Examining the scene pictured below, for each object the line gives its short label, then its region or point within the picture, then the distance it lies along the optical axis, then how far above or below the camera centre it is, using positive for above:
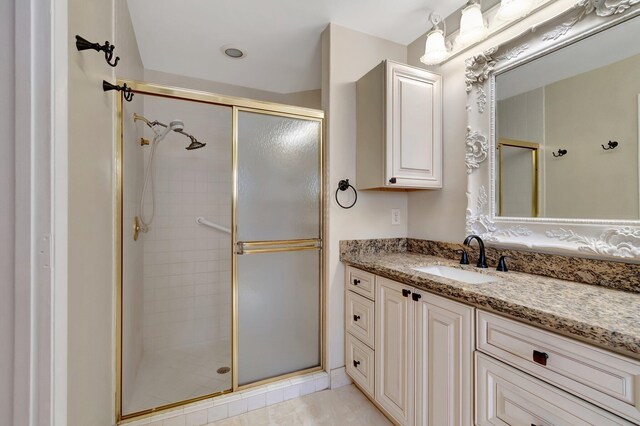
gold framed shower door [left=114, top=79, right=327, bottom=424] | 1.46 -0.02
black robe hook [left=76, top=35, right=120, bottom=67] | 0.82 +0.52
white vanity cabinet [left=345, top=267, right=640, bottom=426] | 0.74 -0.54
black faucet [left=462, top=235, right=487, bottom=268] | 1.52 -0.23
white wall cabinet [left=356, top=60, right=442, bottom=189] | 1.69 +0.55
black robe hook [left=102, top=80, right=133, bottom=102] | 1.17 +0.58
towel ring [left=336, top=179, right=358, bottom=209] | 1.92 +0.19
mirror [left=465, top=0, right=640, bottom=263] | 1.09 +0.36
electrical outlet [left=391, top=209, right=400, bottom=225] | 2.11 -0.02
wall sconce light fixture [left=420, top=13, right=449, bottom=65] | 1.71 +1.03
